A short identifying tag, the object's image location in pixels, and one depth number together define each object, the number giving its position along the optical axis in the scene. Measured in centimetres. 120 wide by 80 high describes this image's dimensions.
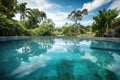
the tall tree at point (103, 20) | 901
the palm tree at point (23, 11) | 1307
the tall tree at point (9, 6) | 776
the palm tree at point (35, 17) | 1496
